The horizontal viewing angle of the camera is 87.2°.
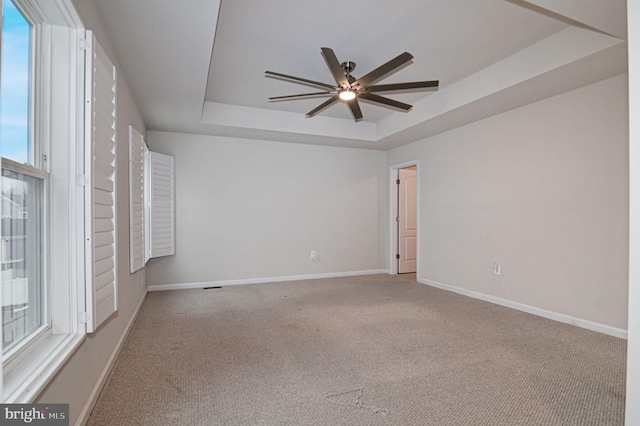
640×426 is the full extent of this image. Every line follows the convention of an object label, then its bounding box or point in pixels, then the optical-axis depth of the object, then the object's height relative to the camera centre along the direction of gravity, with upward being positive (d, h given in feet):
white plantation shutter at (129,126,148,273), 10.34 +0.33
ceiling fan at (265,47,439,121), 8.34 +3.55
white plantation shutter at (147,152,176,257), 14.10 +0.25
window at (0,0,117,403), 4.50 +0.41
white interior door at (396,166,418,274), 20.44 -0.62
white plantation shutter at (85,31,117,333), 5.69 +0.44
